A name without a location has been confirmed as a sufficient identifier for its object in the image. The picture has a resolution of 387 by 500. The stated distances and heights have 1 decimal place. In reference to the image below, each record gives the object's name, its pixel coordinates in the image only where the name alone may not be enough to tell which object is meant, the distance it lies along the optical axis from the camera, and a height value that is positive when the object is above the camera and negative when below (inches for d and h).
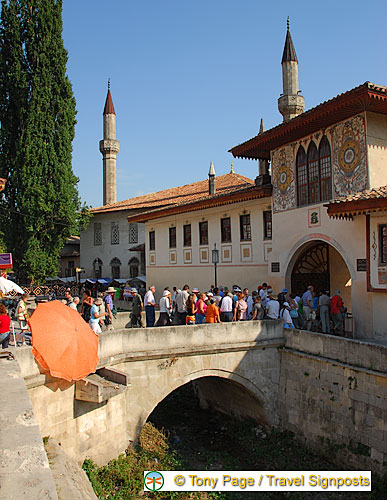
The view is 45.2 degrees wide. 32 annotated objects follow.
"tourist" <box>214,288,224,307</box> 499.2 -37.7
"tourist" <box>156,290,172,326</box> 496.4 -48.8
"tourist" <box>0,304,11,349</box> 318.7 -41.4
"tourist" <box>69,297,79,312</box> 452.7 -34.9
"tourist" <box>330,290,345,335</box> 467.5 -52.2
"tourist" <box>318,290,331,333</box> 470.0 -50.5
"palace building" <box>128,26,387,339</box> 451.8 +61.0
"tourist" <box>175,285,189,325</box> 509.7 -41.4
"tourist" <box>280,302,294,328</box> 478.3 -55.5
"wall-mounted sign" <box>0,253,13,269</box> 612.5 +12.3
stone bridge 343.9 -104.2
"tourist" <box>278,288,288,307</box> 517.0 -38.6
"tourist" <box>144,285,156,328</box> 502.5 -50.4
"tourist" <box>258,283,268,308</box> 512.1 -35.4
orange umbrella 291.1 -46.4
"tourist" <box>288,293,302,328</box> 491.9 -53.7
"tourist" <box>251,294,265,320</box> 485.4 -49.2
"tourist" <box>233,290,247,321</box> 487.5 -47.8
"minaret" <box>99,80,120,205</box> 1491.1 +355.6
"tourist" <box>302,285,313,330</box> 502.2 -45.8
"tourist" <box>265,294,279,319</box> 480.1 -47.9
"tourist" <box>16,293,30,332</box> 404.5 -35.8
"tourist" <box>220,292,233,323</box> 475.8 -47.4
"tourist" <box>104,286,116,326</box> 513.8 -45.8
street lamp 596.7 +10.4
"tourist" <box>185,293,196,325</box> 502.6 -49.2
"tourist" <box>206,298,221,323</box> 462.0 -48.8
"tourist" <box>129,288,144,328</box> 522.0 -49.3
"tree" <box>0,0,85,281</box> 959.0 +283.6
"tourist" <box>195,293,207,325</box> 480.1 -48.2
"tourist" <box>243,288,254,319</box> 502.8 -46.4
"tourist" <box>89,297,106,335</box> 399.8 -44.3
